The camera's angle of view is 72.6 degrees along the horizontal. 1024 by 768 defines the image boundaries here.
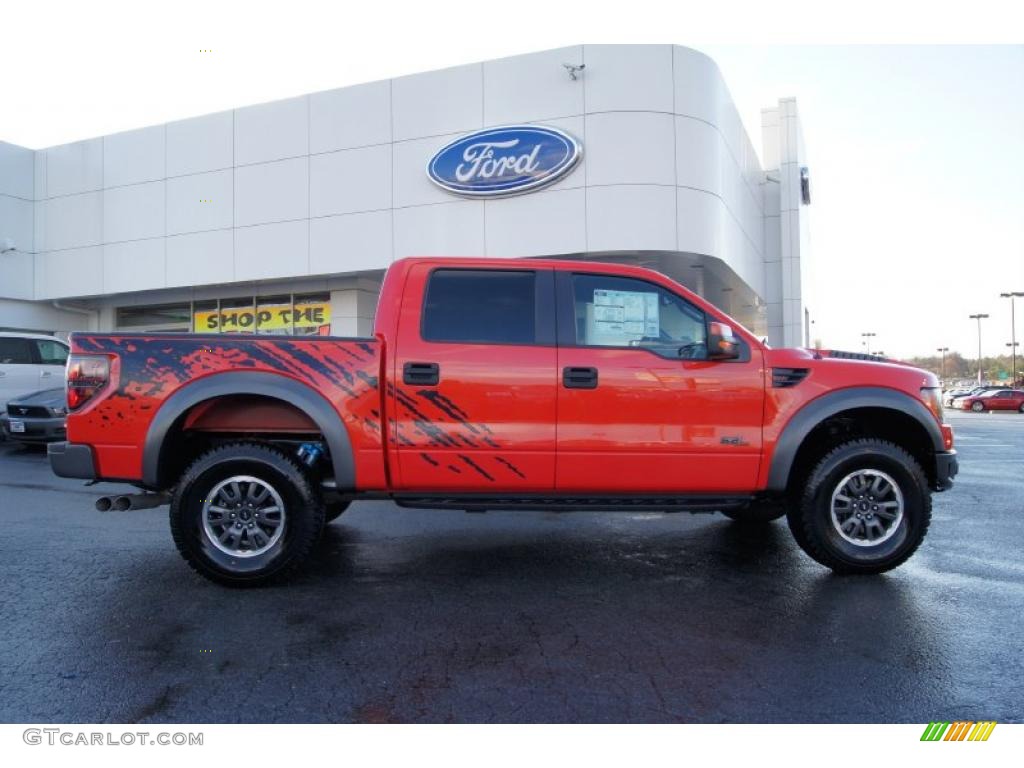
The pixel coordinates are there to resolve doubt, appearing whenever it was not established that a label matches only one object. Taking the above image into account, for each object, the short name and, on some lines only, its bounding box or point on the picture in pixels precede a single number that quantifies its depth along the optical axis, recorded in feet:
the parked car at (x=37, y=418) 36.04
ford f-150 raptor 14.33
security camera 46.24
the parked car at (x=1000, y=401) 130.93
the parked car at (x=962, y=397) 140.91
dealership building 46.19
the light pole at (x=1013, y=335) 186.34
